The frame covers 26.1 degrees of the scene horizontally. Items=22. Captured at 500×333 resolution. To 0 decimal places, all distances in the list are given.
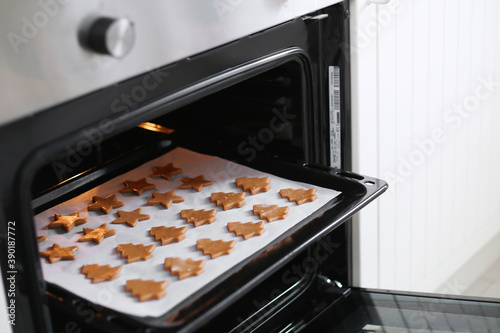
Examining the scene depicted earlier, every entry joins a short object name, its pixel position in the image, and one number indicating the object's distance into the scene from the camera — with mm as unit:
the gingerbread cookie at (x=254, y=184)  1941
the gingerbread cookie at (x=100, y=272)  1689
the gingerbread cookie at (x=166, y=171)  2043
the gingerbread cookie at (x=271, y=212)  1832
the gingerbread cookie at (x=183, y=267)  1687
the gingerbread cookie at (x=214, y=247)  1739
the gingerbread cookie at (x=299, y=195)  1879
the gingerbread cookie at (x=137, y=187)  1984
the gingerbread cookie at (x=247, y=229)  1787
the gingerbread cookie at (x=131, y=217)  1868
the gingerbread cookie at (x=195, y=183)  1977
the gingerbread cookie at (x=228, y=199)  1894
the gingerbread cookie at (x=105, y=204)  1915
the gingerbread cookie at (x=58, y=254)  1746
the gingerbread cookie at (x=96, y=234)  1813
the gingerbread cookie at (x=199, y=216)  1850
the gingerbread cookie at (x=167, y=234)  1795
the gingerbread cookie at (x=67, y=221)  1857
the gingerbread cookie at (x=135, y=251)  1750
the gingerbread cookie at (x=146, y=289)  1633
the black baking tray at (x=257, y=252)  1569
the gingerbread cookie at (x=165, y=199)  1927
